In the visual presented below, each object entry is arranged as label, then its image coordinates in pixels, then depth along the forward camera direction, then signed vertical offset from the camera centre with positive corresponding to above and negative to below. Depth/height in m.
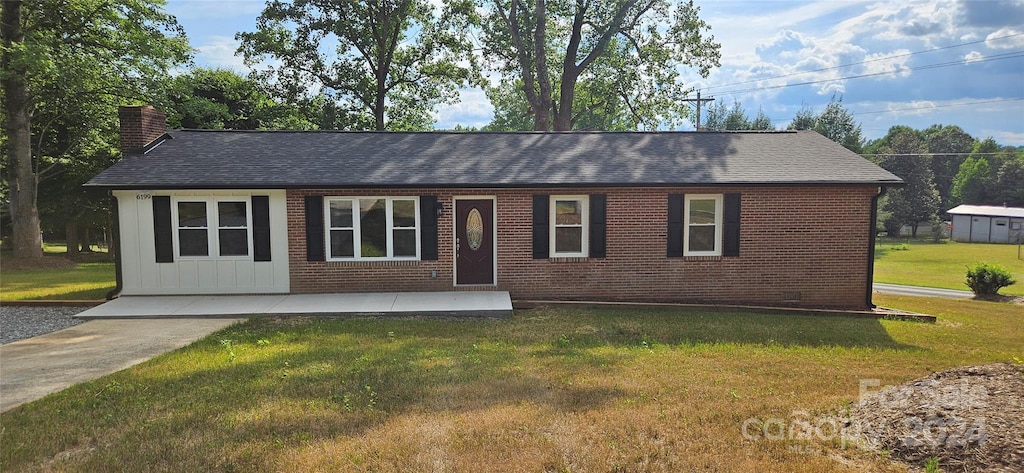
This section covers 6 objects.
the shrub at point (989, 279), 17.44 -2.31
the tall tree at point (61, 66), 17.78 +4.46
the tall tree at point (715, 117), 42.16 +6.47
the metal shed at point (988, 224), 47.04 -1.67
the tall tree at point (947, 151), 68.94 +6.70
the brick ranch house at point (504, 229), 11.32 -0.49
